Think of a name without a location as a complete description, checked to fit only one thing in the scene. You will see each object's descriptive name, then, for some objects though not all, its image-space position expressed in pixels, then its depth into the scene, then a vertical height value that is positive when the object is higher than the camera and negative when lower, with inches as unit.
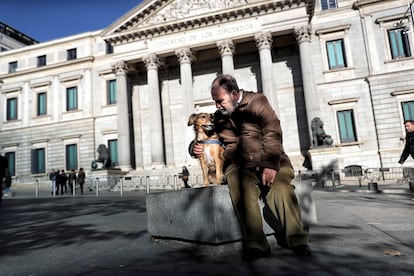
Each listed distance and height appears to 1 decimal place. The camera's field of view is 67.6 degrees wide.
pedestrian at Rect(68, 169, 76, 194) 830.5 -1.9
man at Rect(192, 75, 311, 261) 109.7 -1.3
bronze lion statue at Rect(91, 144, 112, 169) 968.4 +57.1
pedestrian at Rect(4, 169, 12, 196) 759.1 -19.7
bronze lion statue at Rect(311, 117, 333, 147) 797.9 +68.6
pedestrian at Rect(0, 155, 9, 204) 343.7 +20.5
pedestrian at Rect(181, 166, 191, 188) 661.4 -7.5
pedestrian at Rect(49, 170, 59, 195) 804.7 +3.9
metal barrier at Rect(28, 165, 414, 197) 666.8 -30.8
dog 147.0 +9.9
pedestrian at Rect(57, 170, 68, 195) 812.0 +2.4
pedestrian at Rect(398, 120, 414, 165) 304.0 +14.6
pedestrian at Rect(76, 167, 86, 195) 828.0 +1.4
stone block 119.3 -18.9
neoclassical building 879.7 +286.9
